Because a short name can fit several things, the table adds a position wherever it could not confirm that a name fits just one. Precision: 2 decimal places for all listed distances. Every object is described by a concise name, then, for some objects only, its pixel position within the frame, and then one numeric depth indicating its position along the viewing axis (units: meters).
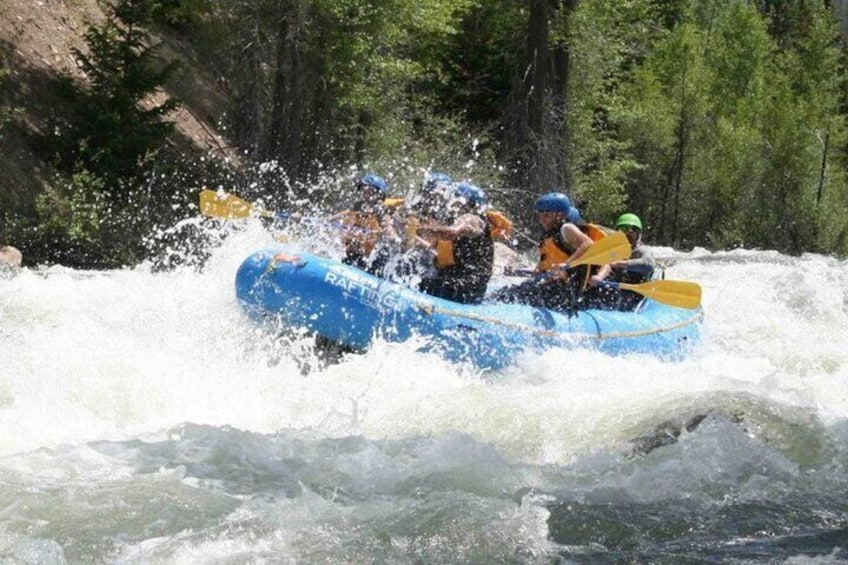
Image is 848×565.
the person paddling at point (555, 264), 19.31
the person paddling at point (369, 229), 18.48
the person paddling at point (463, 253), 18.05
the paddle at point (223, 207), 19.95
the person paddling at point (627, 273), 20.62
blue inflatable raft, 16.83
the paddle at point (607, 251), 18.92
